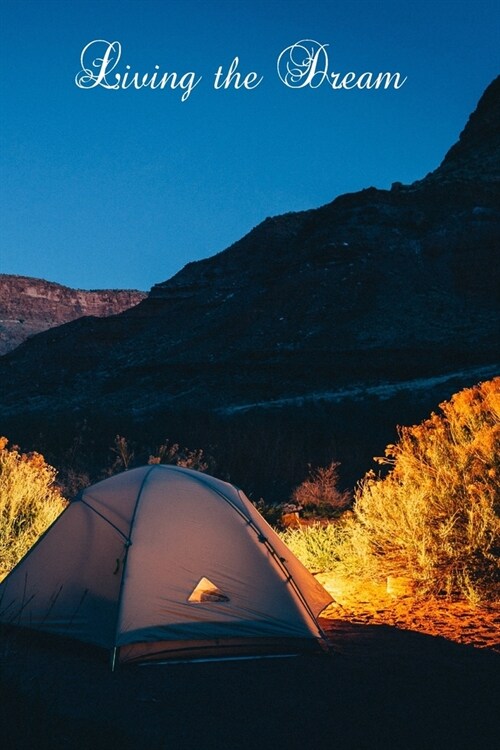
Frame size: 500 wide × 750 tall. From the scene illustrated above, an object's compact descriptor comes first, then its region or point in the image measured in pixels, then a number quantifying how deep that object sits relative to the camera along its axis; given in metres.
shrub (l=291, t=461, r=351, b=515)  14.35
